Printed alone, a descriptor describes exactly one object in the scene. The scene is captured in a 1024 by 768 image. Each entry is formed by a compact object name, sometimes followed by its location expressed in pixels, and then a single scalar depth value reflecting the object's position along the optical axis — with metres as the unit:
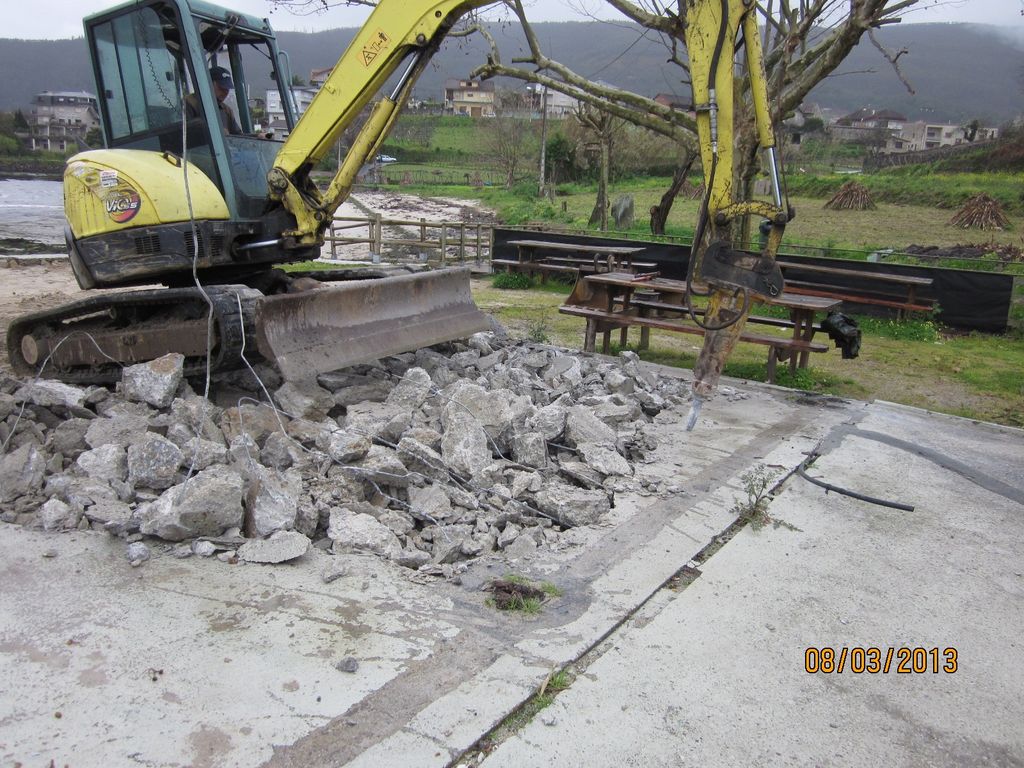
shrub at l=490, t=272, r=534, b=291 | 15.84
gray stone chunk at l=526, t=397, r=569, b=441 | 5.40
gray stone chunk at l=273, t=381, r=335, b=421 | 5.37
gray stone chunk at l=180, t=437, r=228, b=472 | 4.43
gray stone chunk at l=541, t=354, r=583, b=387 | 6.69
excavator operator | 5.82
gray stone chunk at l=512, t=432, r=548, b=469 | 5.07
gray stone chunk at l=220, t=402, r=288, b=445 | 4.97
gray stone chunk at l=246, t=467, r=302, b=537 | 4.01
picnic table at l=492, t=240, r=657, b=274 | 14.75
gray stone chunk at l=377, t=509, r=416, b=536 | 4.21
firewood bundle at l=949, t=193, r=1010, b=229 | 23.80
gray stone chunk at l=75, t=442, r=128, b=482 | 4.40
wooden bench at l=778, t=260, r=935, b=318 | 12.22
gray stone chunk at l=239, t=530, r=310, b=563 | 3.81
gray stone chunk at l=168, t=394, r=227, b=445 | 4.82
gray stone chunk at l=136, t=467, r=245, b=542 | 3.89
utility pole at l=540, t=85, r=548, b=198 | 31.92
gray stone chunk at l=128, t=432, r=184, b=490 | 4.32
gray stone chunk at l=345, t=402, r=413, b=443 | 5.08
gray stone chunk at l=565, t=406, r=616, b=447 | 5.43
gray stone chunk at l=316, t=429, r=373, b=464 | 4.64
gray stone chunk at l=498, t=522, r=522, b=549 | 4.17
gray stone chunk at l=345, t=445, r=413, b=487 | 4.56
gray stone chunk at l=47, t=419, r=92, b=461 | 4.72
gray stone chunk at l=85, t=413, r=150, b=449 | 4.71
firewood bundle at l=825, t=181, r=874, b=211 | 29.38
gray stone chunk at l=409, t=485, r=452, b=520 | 4.34
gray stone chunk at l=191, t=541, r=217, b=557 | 3.87
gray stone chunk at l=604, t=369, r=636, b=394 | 6.64
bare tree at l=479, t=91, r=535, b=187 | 45.91
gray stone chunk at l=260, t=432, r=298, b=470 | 4.68
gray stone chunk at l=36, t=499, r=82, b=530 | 4.07
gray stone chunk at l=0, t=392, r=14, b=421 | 4.94
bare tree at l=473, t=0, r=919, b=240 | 11.68
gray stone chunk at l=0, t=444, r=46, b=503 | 4.33
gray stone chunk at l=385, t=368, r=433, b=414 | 5.59
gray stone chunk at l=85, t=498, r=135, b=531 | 4.01
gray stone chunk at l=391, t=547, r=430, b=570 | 3.93
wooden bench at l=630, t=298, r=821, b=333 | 8.66
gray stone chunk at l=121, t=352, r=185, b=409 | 5.16
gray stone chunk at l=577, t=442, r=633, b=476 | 5.09
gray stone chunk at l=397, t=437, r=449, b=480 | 4.76
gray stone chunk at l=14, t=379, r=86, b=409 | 5.11
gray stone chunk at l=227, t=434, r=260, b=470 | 4.37
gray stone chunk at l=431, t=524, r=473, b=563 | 3.98
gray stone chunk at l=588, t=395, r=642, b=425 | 5.97
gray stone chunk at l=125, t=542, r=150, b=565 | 3.78
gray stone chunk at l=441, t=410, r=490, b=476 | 4.77
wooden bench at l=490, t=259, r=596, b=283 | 15.22
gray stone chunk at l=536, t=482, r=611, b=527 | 4.46
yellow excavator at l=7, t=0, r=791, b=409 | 5.26
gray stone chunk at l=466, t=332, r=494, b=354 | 7.51
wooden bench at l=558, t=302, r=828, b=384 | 8.17
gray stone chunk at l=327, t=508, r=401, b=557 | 4.00
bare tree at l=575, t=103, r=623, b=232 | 21.91
